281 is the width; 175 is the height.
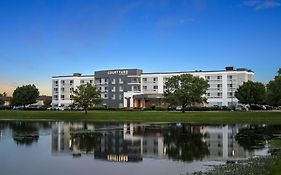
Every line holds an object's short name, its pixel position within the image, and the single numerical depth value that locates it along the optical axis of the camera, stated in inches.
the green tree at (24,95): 4233.6
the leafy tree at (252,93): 3455.0
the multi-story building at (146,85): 4105.4
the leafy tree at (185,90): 2387.3
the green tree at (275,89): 1966.2
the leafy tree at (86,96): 2373.2
